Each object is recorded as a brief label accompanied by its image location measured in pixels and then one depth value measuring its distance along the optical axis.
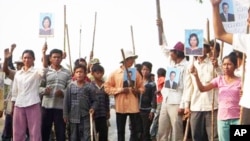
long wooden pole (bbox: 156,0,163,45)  10.84
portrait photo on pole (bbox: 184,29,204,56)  8.57
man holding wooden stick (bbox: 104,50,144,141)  10.24
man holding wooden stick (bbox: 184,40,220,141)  8.86
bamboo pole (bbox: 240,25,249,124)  6.58
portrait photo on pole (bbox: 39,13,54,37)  10.29
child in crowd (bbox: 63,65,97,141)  9.63
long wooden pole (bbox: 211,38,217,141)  8.58
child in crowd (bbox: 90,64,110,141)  10.19
